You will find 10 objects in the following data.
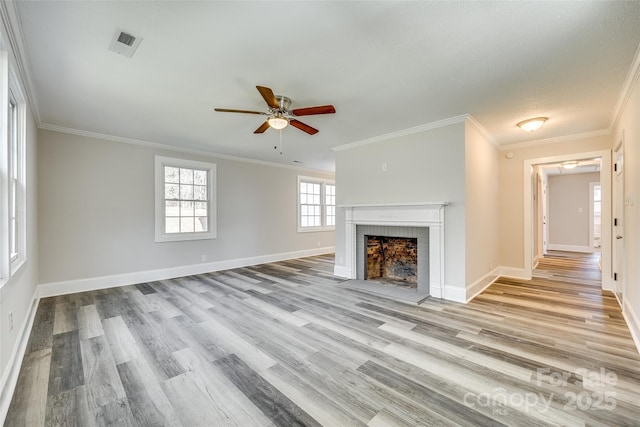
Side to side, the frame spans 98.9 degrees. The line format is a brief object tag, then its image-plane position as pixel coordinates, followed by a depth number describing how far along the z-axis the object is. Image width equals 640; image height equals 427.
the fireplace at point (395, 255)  4.19
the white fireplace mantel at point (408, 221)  3.90
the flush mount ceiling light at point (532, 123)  3.70
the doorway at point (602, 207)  4.28
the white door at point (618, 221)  3.45
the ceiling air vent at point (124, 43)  2.06
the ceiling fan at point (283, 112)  2.68
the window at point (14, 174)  2.39
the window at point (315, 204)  7.66
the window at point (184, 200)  5.14
